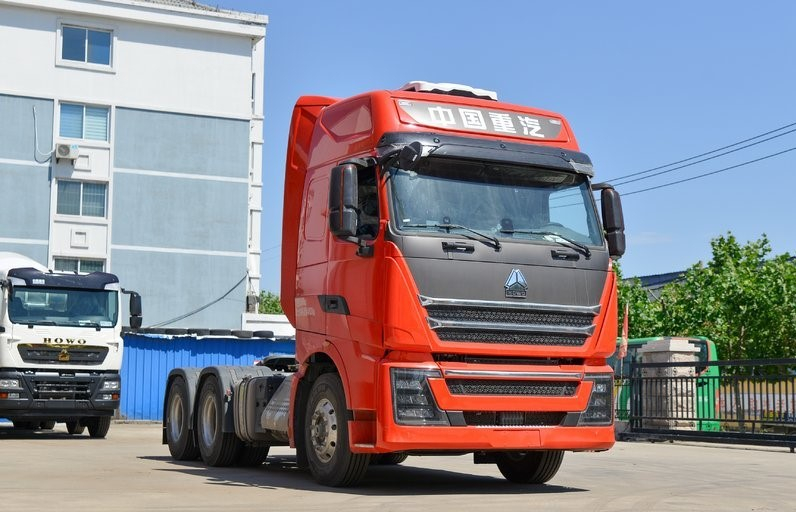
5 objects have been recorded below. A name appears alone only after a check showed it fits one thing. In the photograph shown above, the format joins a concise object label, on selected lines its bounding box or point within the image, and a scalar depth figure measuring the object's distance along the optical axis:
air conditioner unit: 42.72
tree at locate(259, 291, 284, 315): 109.61
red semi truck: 10.92
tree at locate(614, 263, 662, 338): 53.59
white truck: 22.20
